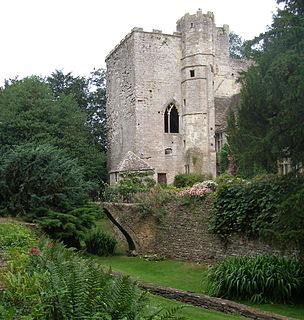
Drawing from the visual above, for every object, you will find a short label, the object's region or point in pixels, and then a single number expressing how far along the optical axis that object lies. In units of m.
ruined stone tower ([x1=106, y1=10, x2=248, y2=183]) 29.44
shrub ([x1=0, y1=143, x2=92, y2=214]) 15.69
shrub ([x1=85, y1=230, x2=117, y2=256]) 18.64
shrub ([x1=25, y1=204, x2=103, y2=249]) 15.02
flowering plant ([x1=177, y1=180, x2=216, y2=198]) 15.56
